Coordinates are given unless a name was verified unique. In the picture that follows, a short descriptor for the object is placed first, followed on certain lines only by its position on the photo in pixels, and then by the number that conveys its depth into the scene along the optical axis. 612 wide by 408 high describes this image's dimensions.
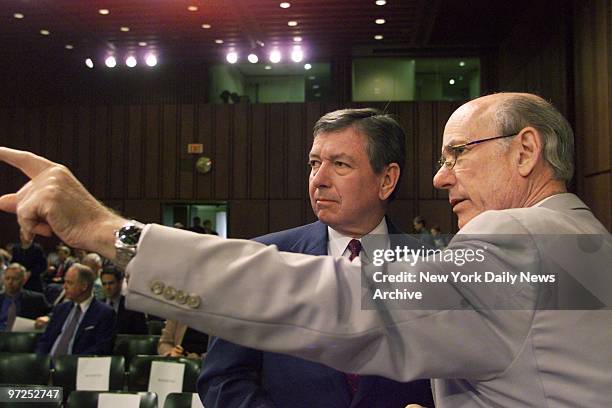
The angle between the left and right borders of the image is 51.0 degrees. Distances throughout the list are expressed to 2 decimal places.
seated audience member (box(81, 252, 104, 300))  6.21
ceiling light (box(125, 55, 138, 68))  11.53
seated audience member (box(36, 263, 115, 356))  4.55
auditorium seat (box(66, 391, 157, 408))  2.99
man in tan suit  0.77
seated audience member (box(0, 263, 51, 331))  5.91
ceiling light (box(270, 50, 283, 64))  11.20
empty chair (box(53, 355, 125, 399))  3.77
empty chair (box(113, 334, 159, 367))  4.69
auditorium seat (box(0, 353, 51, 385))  3.97
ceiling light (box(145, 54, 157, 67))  11.49
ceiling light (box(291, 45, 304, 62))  11.31
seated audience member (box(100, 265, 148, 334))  4.99
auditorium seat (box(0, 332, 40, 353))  5.01
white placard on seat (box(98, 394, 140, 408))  2.88
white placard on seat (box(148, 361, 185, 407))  3.39
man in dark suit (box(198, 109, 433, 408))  1.54
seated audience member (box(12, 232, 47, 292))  7.49
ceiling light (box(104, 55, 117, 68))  11.58
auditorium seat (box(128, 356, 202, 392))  3.58
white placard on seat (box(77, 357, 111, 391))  3.45
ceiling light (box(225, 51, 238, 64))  11.43
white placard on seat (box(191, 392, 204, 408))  2.89
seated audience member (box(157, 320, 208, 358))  4.43
